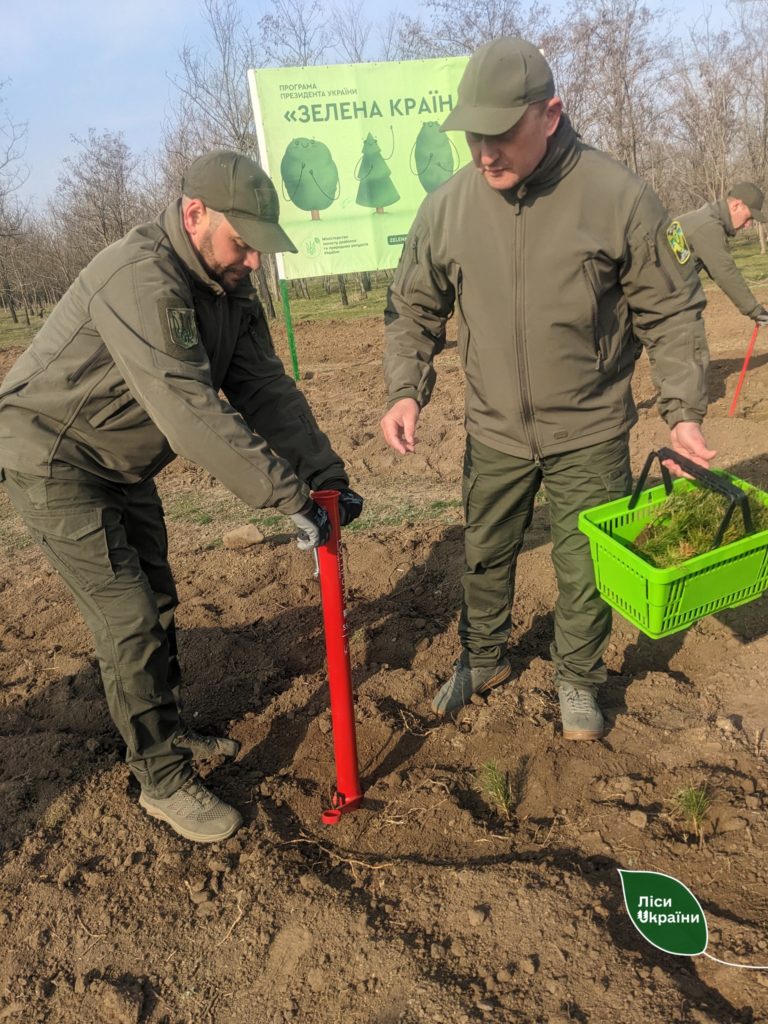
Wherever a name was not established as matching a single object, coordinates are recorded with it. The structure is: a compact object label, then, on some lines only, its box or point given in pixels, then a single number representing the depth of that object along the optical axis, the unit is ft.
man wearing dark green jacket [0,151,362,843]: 7.48
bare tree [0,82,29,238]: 76.64
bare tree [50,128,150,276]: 76.95
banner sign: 28.76
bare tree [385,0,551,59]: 74.43
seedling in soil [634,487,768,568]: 8.05
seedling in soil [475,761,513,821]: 9.11
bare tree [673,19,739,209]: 81.05
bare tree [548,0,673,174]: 67.77
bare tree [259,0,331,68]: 72.19
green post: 29.95
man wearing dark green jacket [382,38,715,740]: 8.05
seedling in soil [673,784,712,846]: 8.34
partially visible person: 21.77
